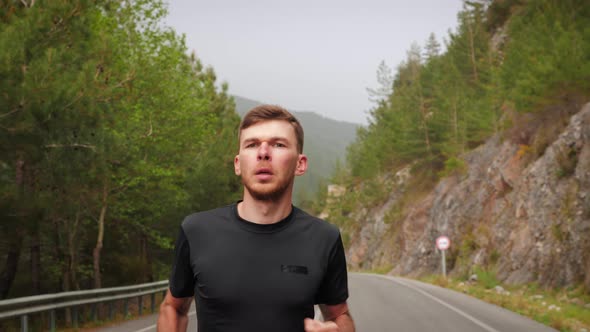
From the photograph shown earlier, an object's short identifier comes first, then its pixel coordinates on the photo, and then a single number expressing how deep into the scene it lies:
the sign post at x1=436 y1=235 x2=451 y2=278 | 32.16
